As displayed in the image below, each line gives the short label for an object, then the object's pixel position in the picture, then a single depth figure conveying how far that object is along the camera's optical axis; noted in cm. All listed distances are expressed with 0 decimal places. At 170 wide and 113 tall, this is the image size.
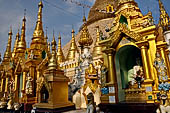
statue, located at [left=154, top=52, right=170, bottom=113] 438
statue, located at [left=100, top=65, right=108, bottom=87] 695
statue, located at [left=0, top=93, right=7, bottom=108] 970
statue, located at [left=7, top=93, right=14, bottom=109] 926
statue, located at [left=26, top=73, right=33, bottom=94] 1060
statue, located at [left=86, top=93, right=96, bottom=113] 489
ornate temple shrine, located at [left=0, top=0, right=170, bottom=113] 569
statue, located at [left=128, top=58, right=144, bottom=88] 684
